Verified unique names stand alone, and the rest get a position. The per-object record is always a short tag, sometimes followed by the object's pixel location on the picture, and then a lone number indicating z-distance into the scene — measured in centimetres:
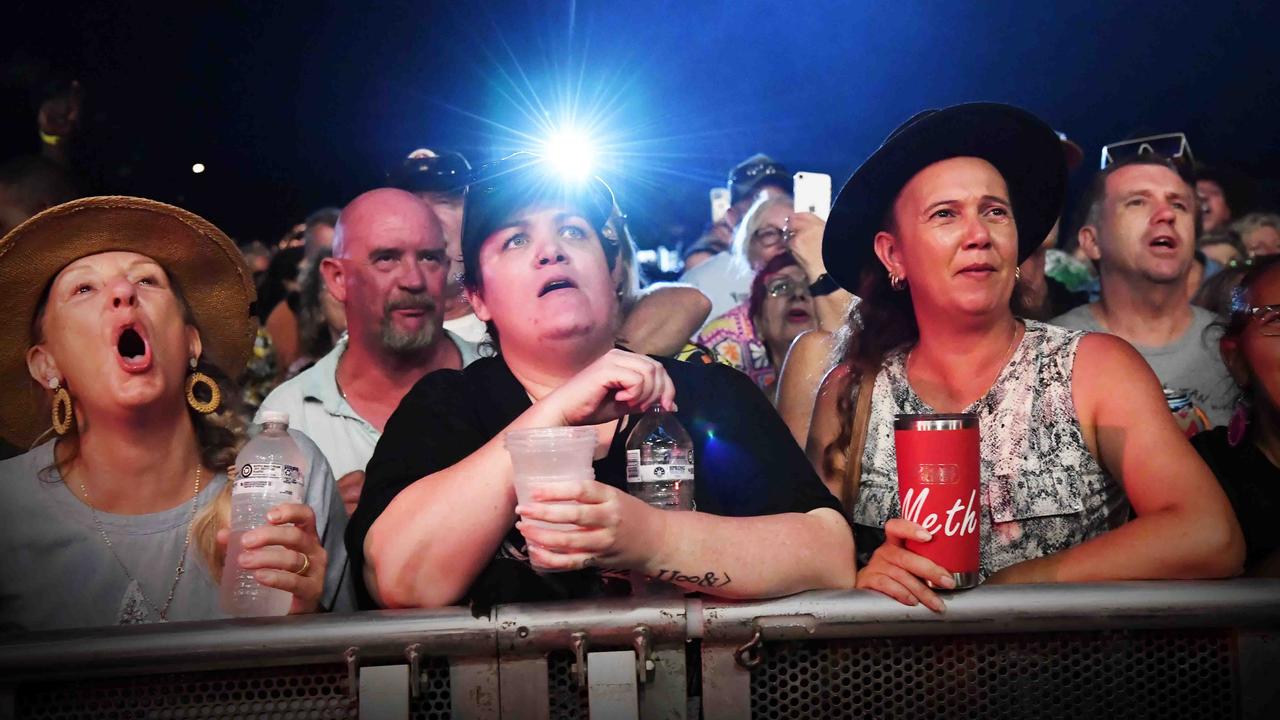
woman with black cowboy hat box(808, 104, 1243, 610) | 217
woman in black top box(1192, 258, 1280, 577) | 276
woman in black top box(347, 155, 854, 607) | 186
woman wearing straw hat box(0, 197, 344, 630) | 237
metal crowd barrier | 165
